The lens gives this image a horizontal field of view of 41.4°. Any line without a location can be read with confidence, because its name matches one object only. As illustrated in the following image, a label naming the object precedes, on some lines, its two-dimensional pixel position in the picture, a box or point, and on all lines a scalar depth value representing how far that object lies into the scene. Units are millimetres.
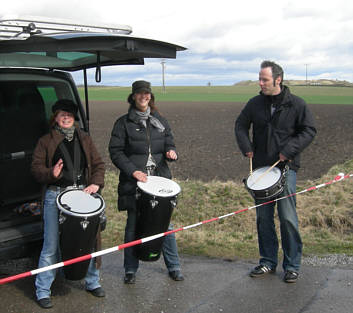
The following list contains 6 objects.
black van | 4289
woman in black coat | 4543
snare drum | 4543
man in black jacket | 4590
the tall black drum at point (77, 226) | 3842
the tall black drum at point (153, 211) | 4285
